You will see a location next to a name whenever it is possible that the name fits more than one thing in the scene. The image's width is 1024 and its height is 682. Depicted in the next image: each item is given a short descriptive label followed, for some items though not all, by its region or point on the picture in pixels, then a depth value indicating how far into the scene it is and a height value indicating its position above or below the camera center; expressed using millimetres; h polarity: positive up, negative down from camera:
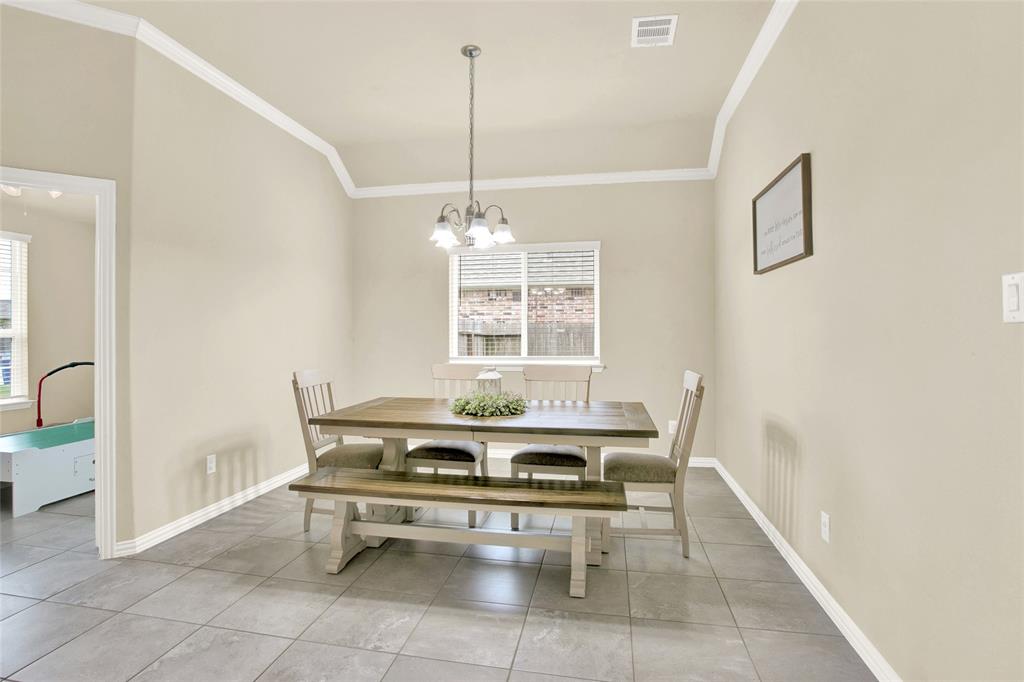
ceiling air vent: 2613 +1730
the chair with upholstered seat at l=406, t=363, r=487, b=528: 3014 -716
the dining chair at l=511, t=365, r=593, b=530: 2902 -709
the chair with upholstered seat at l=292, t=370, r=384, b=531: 2887 -650
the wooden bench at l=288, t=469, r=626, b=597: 2219 -738
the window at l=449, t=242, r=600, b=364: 4512 +384
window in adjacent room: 4316 +261
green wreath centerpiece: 2734 -355
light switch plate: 1089 +98
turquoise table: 3217 -837
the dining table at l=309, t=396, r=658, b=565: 2410 -429
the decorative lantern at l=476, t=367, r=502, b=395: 3051 -309
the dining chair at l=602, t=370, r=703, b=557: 2514 -693
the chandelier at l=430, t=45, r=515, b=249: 2639 +635
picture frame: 2258 +646
